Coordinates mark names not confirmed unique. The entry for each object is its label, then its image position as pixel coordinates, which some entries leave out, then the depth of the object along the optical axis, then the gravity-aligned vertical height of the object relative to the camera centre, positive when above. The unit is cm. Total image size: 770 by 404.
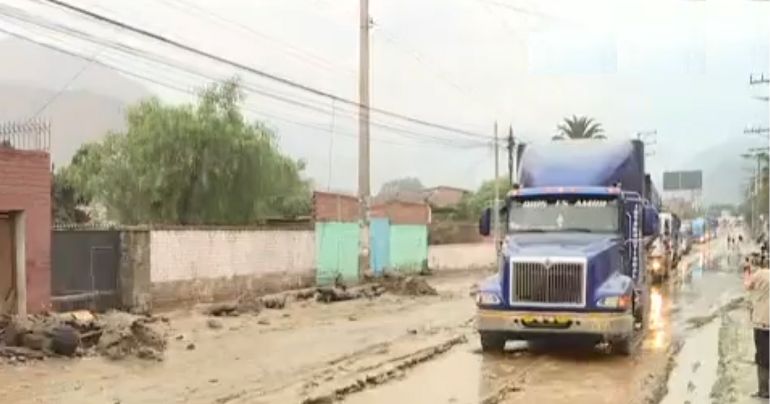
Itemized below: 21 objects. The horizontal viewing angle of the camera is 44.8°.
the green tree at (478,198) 8219 +254
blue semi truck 1439 -42
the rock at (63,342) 1424 -182
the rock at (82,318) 1526 -160
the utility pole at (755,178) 6900 +413
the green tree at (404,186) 11638 +520
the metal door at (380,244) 3641 -82
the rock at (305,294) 2700 -208
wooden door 1603 -77
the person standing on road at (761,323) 1053 -113
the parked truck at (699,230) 8656 -61
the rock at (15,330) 1427 -166
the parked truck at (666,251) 3416 -112
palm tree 6662 +696
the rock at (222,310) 2195 -206
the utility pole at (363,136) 3014 +284
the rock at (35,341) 1420 -180
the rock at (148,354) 1466 -207
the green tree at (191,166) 3488 +219
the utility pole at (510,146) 4842 +419
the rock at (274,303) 2430 -209
